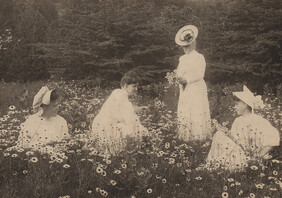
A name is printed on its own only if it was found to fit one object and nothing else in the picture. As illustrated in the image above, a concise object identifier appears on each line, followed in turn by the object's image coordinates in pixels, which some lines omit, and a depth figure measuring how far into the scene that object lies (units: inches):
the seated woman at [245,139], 167.2
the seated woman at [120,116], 194.5
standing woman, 226.2
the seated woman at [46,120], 186.9
